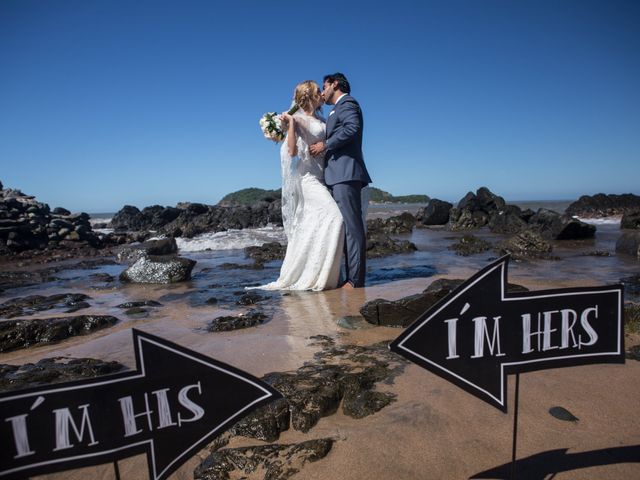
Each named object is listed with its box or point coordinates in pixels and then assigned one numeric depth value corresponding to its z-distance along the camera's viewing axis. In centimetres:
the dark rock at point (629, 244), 768
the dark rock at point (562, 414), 212
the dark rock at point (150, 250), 1141
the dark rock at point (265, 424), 206
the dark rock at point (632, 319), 334
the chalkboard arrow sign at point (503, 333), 153
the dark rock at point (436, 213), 1916
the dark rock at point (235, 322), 398
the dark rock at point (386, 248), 980
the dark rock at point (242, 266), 855
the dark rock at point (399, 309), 380
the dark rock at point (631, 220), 1312
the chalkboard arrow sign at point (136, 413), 116
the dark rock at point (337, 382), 224
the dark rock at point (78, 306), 520
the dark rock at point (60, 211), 2226
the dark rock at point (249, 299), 514
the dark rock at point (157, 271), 720
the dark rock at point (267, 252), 993
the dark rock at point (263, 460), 180
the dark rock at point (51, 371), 283
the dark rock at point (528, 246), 849
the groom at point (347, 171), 536
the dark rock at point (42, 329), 383
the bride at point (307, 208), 557
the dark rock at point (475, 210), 1730
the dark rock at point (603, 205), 2211
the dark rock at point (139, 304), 525
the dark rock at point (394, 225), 1672
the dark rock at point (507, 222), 1458
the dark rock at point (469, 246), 930
